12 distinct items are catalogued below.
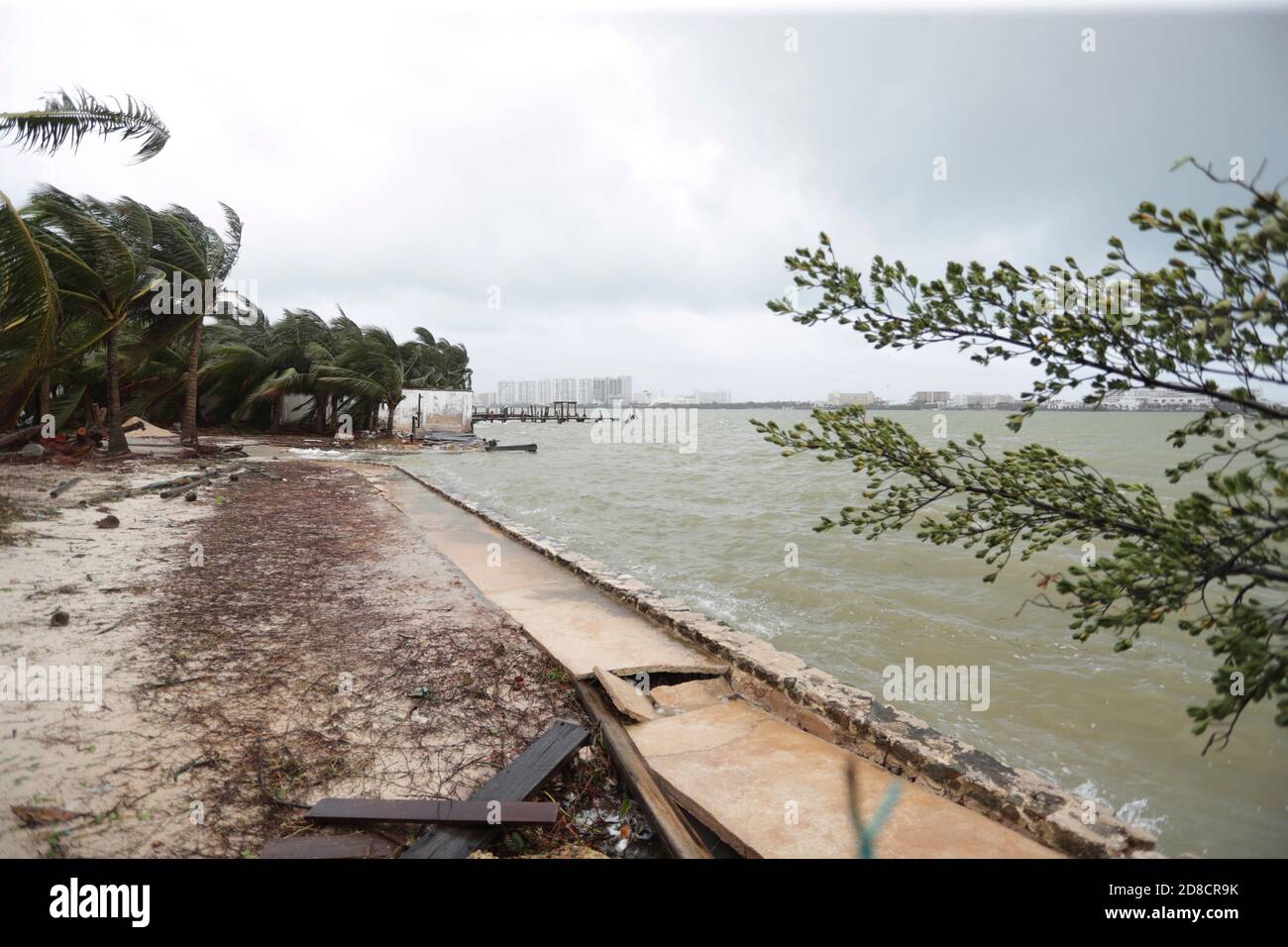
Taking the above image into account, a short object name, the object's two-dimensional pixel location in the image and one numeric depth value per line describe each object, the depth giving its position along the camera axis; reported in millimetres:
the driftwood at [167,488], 10344
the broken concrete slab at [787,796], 2863
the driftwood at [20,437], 15098
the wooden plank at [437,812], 2838
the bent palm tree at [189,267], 17750
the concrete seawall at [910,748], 2879
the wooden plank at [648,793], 2824
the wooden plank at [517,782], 2711
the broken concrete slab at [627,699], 4071
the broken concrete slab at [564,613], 5045
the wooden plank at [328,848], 2623
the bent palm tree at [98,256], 13898
